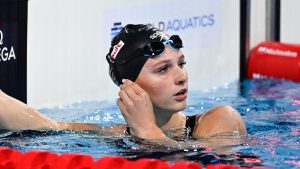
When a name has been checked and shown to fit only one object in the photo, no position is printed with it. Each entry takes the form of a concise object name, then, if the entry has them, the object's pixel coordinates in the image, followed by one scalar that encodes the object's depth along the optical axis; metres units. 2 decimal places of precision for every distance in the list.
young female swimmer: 6.82
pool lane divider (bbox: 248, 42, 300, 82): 13.06
